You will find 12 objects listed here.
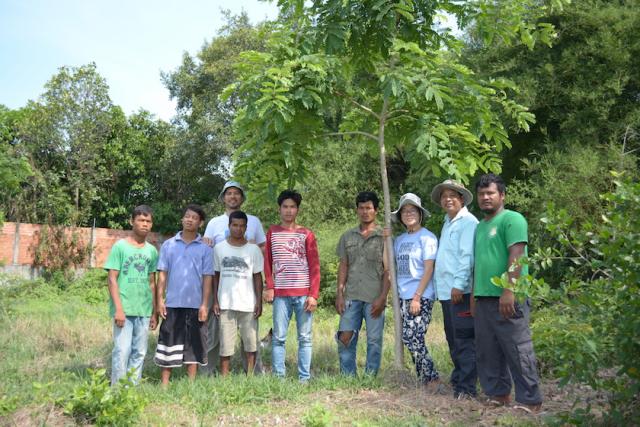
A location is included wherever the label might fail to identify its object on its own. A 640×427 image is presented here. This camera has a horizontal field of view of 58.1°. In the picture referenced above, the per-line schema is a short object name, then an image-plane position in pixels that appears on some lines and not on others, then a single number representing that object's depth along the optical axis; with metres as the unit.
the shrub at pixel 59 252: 17.67
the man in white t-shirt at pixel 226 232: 6.15
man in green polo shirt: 4.51
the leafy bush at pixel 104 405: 4.14
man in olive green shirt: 5.72
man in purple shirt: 5.72
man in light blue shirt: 5.14
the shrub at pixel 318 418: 3.99
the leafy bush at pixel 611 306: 3.38
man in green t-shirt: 5.47
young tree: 5.27
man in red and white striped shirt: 5.76
